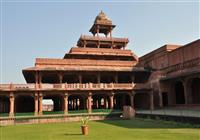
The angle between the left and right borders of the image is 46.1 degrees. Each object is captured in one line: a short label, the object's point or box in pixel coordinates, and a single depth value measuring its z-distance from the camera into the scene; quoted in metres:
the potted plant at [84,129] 14.13
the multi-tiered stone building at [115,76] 28.67
